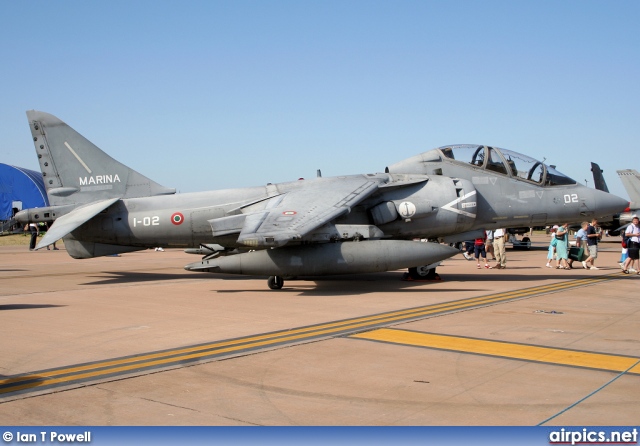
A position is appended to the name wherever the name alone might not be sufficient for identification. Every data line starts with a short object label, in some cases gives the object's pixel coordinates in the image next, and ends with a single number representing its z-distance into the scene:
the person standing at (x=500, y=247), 21.73
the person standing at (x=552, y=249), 22.28
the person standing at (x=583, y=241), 22.16
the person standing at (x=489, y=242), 23.84
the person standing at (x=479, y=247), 22.64
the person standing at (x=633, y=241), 18.84
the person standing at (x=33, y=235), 36.81
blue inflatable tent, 64.88
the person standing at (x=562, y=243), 21.77
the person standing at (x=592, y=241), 21.69
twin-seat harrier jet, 14.21
